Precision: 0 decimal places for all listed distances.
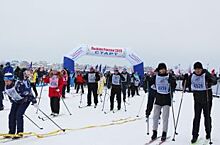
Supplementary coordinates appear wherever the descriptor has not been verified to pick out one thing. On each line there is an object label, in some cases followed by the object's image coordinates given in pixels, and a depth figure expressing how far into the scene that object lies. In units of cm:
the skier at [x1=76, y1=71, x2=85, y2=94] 2167
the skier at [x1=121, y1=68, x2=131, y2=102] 1576
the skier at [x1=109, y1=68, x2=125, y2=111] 1390
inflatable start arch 2741
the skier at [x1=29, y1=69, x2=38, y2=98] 1758
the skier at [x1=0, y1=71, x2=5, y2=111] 1254
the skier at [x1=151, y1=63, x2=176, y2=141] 772
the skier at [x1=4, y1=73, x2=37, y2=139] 775
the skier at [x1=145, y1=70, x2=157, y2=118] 965
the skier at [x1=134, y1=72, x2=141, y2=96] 2295
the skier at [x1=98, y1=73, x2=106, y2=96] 1936
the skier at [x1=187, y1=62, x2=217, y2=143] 737
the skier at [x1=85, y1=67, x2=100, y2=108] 1484
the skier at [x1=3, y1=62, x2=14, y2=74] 1515
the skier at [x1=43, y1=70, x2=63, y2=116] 1237
